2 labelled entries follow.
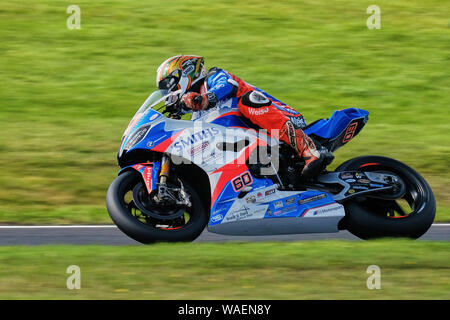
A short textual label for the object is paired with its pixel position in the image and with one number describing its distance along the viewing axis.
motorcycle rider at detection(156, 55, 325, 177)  14.89
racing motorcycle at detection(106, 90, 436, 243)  14.41
